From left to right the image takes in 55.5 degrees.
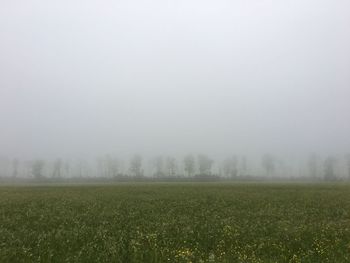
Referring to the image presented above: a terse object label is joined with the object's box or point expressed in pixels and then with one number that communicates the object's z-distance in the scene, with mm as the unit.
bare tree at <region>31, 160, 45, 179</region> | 186100
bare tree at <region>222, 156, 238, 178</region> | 183875
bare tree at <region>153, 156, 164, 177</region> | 193125
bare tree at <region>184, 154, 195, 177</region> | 197300
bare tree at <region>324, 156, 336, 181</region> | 157850
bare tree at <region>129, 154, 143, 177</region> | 197375
